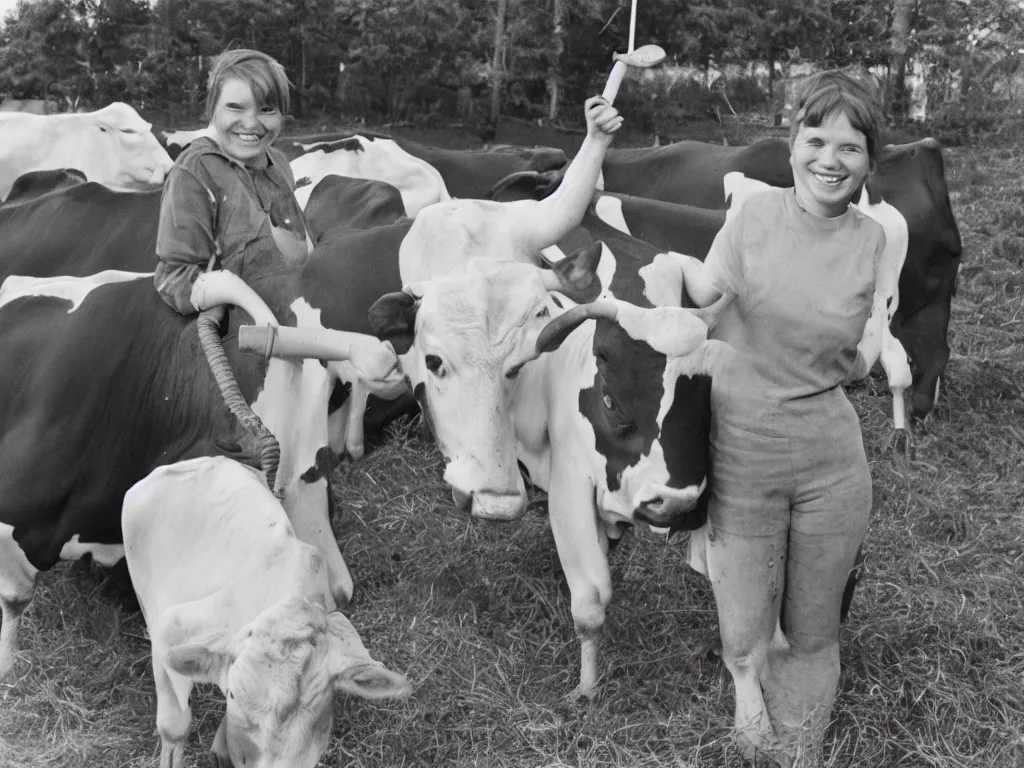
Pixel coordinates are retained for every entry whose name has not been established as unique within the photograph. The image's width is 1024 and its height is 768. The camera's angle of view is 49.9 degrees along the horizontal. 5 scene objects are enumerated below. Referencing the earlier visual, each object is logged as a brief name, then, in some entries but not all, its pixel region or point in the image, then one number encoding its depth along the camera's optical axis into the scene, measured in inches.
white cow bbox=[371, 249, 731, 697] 117.0
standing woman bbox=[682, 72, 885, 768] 112.7
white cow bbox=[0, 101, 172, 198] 310.5
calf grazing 95.0
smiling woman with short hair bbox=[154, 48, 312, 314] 131.0
